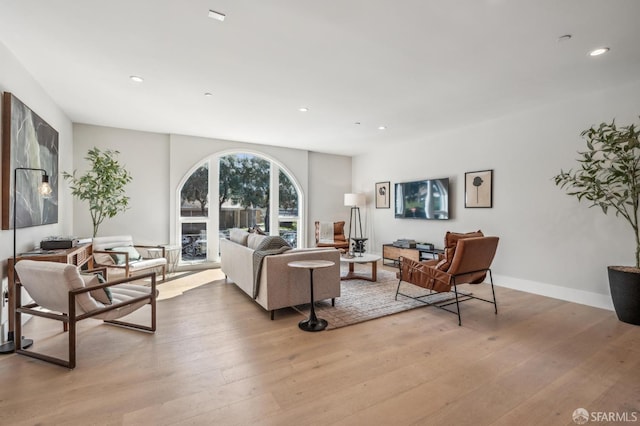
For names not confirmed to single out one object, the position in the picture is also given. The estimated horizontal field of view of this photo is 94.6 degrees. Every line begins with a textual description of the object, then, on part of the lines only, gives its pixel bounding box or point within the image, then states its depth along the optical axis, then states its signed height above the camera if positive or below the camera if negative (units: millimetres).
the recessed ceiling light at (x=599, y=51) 2662 +1468
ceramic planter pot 3062 -861
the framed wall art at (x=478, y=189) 4750 +381
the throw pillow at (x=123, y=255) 4293 -643
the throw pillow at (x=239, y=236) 4199 -362
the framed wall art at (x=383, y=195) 6724 +387
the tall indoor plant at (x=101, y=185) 4395 +415
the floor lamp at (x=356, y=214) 5172 -55
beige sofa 3182 -760
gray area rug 3281 -1149
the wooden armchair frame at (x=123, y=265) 4096 -741
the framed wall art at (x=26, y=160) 2611 +535
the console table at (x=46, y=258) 2537 -441
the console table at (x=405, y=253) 5303 -782
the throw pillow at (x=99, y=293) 2517 -702
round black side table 2951 -1096
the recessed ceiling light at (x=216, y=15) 2154 +1455
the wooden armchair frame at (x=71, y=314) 2236 -810
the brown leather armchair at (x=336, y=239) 6332 -614
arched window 5945 +224
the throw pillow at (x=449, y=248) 3350 -414
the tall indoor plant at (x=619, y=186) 3092 +302
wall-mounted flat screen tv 5402 +249
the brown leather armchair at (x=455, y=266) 3150 -620
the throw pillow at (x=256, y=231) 4816 -312
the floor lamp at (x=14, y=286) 2488 -634
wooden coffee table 4664 -886
